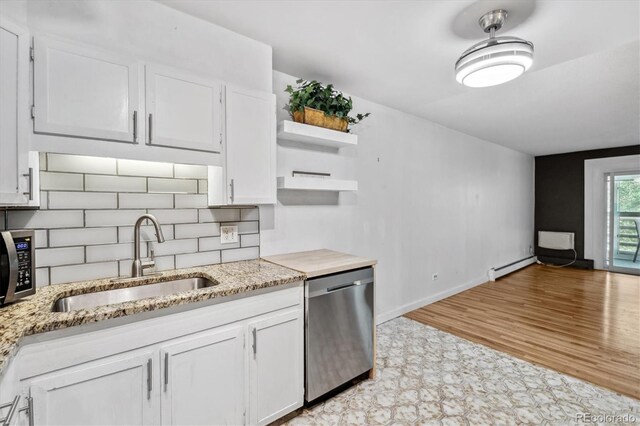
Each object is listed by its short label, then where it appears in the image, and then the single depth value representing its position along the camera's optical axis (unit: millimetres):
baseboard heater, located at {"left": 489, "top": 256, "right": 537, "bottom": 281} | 4972
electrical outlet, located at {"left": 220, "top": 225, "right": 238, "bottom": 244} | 2092
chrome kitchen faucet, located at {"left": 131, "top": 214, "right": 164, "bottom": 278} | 1670
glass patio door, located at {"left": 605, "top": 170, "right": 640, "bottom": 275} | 5391
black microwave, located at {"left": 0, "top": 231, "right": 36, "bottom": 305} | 1221
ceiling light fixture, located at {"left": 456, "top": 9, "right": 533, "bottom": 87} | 1680
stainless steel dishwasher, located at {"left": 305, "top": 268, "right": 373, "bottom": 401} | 1845
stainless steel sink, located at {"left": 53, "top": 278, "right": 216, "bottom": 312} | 1483
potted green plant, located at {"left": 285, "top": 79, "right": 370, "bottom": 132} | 2271
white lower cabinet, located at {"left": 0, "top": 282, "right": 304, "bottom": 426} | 1107
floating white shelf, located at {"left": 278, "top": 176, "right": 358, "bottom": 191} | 2242
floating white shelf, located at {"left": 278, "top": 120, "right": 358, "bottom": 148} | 2197
